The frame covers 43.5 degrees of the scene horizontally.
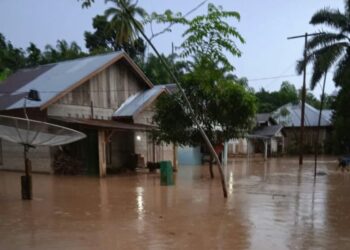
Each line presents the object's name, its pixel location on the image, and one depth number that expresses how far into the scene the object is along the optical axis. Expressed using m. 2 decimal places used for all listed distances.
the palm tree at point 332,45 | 22.09
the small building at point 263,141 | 43.18
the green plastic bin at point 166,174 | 17.78
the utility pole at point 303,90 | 28.19
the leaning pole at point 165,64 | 9.94
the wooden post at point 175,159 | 26.17
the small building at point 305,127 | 52.30
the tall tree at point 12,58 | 42.94
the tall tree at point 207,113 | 19.77
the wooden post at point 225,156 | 33.20
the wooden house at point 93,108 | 21.72
